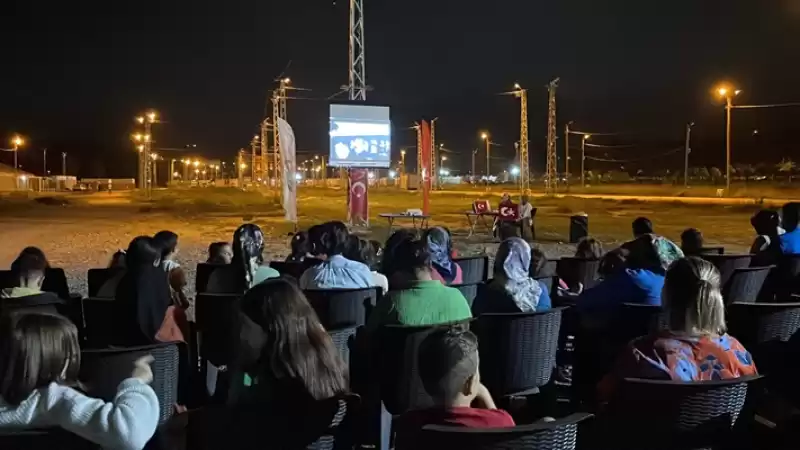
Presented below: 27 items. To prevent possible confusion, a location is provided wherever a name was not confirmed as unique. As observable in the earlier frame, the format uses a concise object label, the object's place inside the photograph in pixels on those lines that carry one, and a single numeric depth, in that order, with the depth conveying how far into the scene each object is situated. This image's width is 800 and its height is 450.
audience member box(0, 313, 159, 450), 2.20
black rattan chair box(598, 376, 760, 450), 2.55
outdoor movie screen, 19.88
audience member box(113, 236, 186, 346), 4.39
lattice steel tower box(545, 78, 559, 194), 46.34
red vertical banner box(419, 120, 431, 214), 19.03
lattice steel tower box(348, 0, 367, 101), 21.66
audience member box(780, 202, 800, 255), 6.63
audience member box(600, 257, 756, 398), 2.99
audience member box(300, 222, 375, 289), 5.06
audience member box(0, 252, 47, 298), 4.78
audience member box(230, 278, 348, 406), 2.51
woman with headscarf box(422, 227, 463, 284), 5.84
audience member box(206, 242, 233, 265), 6.74
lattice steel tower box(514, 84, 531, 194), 41.84
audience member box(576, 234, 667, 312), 4.66
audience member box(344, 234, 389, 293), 5.38
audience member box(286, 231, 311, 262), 6.69
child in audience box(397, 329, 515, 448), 2.23
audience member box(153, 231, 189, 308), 5.54
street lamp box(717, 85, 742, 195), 40.78
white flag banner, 17.52
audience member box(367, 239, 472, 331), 4.02
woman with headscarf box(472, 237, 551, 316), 4.68
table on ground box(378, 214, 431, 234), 19.29
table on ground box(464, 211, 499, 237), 20.16
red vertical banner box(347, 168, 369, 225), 21.16
